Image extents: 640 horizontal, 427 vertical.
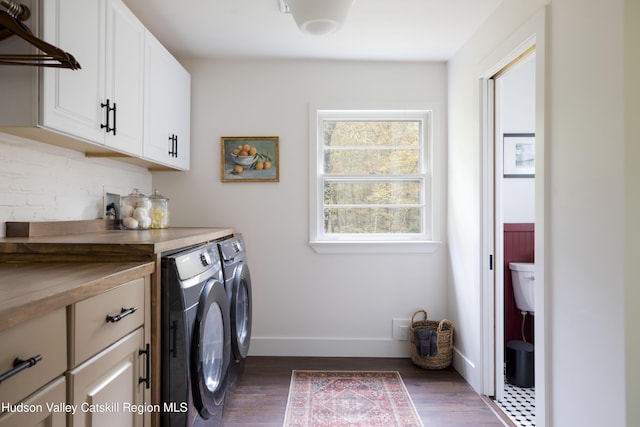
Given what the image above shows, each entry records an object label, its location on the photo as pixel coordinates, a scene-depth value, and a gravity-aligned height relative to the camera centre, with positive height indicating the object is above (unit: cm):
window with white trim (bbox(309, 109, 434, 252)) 306 +33
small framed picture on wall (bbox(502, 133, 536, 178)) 303 +47
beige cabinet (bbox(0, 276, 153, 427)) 77 -38
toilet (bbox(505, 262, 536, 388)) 252 -87
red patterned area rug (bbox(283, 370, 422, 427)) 207 -111
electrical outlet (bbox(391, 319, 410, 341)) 296 -88
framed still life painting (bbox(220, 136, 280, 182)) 295 +42
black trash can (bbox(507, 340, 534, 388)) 251 -98
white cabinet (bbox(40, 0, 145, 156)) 144 +63
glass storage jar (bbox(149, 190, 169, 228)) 254 +2
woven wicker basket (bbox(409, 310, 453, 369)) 272 -97
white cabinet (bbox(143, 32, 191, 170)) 220 +68
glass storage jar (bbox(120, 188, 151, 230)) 235 +1
